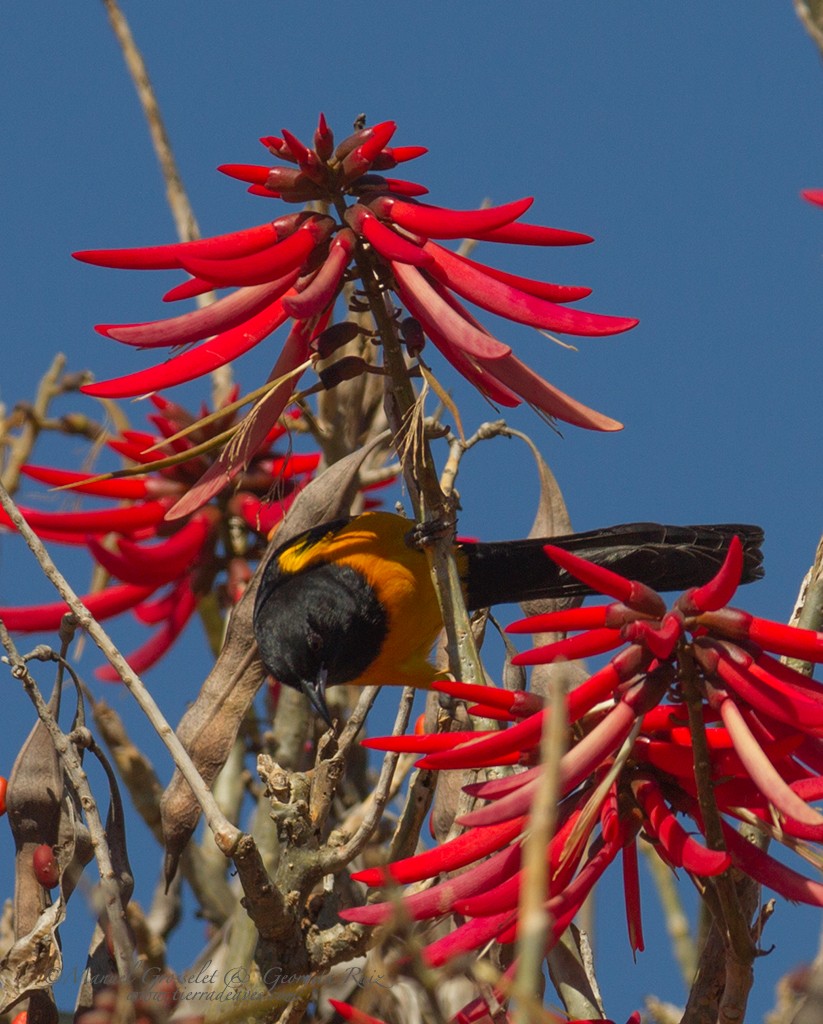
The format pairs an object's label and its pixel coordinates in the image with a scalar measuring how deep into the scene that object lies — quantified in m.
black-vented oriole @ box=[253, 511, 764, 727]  7.38
